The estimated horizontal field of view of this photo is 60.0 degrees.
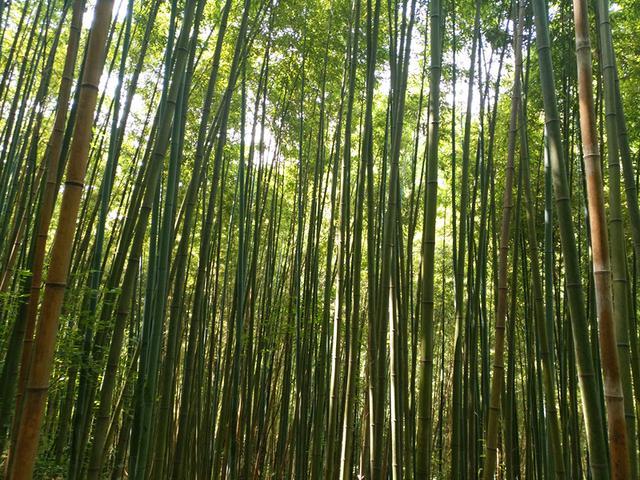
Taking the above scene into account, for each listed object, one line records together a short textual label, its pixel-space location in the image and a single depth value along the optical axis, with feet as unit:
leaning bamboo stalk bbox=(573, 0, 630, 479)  4.02
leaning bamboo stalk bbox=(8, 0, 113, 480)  3.30
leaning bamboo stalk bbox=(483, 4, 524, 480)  7.00
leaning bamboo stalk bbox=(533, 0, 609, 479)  4.40
